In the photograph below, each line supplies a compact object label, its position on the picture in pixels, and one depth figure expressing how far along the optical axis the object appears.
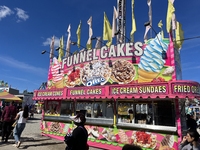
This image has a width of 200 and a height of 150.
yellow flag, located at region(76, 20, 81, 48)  11.89
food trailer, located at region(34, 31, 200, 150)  6.82
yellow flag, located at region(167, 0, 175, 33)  7.63
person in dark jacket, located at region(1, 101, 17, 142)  8.34
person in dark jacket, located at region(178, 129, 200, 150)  3.27
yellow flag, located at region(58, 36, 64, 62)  12.80
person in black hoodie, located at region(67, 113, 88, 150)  2.96
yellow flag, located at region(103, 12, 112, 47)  10.10
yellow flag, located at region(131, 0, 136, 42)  9.74
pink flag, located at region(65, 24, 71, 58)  12.62
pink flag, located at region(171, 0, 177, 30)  8.02
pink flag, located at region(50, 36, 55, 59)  13.88
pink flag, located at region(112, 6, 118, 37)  10.12
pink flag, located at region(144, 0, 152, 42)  9.83
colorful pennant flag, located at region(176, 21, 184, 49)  8.98
